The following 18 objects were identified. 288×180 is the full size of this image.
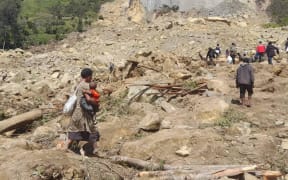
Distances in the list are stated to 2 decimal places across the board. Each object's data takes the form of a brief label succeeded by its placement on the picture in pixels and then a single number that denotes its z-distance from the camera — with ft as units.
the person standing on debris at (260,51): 59.67
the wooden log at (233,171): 20.40
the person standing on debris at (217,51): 66.99
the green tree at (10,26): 125.70
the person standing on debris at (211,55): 62.36
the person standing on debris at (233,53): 60.23
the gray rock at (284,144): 24.22
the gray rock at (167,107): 33.12
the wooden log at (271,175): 20.30
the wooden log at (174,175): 20.10
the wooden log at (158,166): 21.20
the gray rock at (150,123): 27.58
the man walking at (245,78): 32.78
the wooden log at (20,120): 29.78
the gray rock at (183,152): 23.61
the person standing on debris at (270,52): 55.67
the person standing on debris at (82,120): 21.98
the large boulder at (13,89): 44.29
